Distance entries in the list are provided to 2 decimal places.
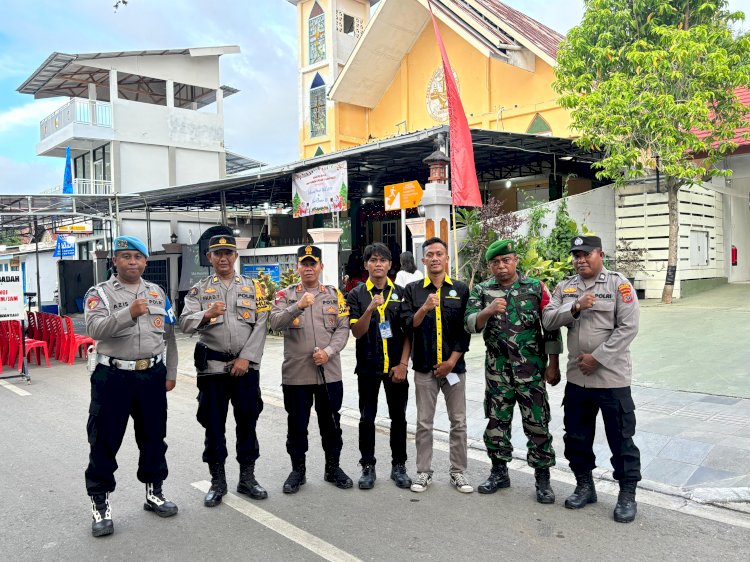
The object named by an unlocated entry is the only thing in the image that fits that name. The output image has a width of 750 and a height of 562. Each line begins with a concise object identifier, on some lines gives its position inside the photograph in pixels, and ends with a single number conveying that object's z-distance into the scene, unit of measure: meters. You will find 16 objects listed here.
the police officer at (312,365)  4.55
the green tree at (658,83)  12.61
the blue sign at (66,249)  26.85
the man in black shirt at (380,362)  4.58
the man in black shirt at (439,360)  4.50
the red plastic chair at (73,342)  10.77
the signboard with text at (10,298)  9.53
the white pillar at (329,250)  13.29
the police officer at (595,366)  4.03
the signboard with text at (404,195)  12.73
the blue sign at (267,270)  14.68
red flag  11.56
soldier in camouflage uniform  4.30
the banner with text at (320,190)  14.57
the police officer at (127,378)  3.84
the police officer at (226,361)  4.28
